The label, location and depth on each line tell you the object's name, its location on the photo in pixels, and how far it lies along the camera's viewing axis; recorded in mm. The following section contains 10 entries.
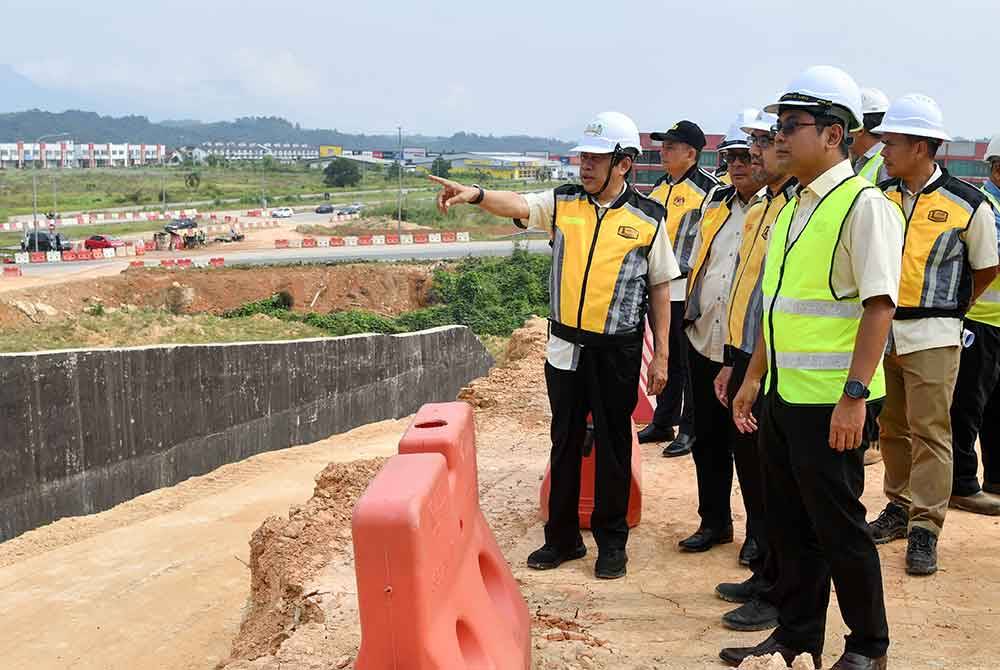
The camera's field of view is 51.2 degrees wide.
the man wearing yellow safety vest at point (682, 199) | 7785
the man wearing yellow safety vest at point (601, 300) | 5355
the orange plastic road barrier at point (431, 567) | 3025
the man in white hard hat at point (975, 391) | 6199
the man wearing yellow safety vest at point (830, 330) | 3725
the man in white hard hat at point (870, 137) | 6551
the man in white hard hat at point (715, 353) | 5777
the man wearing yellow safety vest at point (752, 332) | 5031
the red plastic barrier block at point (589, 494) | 6400
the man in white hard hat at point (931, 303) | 5492
